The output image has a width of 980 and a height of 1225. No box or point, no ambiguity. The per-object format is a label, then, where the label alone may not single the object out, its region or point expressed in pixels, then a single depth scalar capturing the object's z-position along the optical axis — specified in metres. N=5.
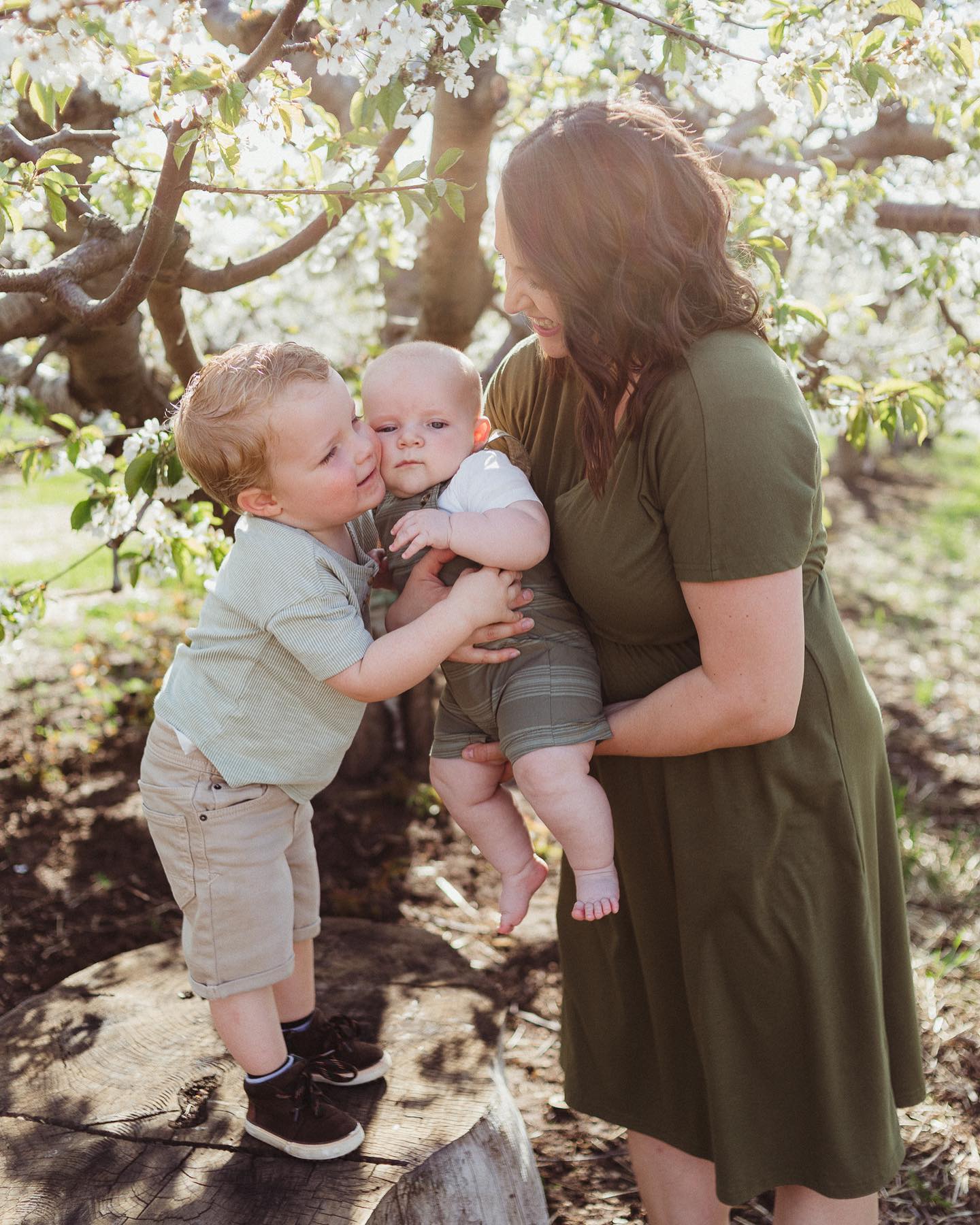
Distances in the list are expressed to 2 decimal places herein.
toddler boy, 1.72
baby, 1.79
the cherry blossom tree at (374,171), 1.70
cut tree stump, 1.78
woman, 1.57
